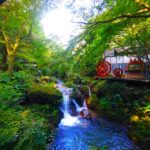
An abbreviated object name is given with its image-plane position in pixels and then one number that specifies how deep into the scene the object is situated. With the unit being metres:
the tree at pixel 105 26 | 5.38
